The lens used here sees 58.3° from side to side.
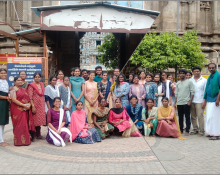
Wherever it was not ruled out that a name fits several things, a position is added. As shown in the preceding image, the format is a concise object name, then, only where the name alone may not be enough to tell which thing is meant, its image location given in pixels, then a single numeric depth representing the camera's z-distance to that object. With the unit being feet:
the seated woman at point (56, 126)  13.32
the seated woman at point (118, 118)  15.32
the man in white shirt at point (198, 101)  16.11
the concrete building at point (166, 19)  19.25
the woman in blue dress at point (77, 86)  16.51
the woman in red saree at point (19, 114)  13.18
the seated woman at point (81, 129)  13.97
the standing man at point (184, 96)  15.99
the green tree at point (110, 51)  36.44
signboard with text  23.34
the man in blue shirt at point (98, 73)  18.20
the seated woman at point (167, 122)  15.17
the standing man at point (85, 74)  18.62
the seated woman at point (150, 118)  15.52
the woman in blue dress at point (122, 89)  16.78
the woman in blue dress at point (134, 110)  16.19
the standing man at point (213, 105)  15.02
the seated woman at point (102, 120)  14.98
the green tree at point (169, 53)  18.38
